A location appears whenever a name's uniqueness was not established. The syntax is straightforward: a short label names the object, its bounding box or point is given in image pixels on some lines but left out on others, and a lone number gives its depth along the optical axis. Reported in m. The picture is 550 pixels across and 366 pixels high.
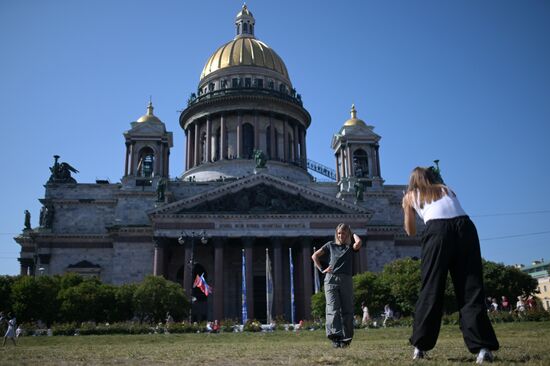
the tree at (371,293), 40.09
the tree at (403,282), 37.94
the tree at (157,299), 38.47
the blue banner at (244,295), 43.39
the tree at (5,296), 37.72
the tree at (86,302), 37.69
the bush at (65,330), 31.62
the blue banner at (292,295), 45.53
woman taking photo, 7.00
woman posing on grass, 10.60
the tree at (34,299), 37.19
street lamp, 46.94
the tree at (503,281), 41.00
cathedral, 49.50
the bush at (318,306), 39.66
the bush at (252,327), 31.88
